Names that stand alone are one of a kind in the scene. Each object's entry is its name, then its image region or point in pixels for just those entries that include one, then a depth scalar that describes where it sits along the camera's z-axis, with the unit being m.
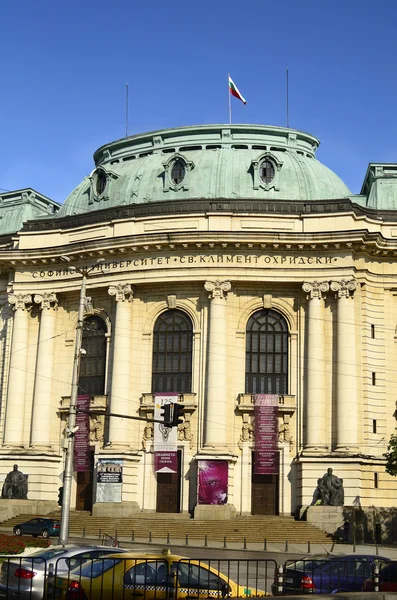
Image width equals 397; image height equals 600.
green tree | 51.30
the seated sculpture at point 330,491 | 53.91
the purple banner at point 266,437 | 57.28
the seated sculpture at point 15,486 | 59.53
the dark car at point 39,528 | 50.53
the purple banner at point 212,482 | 55.88
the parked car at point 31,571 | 22.27
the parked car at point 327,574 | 24.75
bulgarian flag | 67.81
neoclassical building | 57.22
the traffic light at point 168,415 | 37.22
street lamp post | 37.12
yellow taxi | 21.45
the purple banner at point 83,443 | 60.34
